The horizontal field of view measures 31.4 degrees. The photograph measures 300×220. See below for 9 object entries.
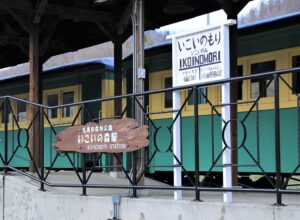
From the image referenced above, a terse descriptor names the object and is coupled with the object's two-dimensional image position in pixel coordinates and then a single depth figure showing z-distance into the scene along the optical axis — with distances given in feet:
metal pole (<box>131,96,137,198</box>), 21.01
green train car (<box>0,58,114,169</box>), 41.09
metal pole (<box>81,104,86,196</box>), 23.01
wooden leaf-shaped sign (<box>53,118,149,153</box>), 20.81
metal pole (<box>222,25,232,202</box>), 17.97
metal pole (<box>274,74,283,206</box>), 15.60
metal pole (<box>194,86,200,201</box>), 18.17
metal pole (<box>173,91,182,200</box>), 19.74
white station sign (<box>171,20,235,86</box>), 18.51
